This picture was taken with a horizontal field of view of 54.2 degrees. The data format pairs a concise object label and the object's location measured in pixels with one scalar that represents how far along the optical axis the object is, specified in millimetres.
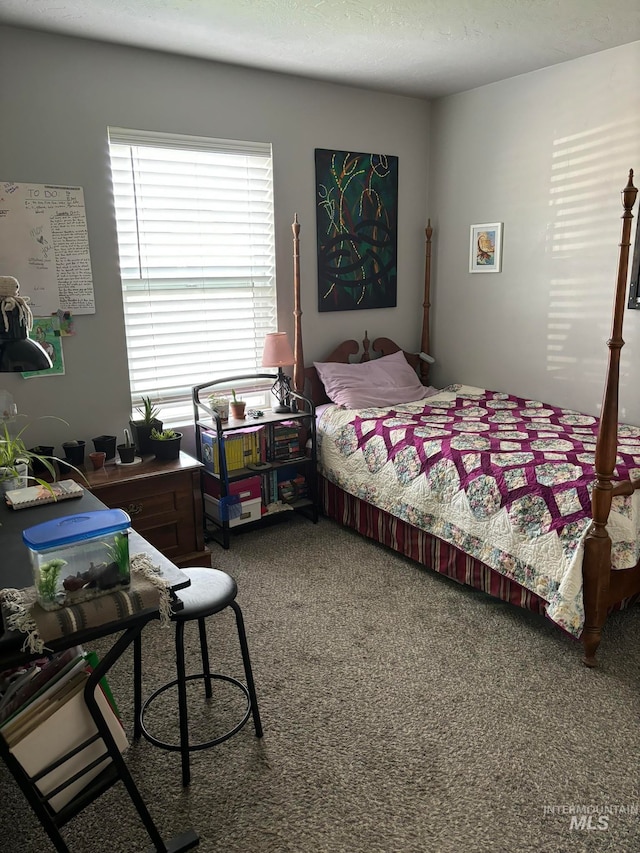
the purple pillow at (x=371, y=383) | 3910
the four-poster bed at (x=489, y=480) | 2387
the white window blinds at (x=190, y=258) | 3363
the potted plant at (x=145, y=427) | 3318
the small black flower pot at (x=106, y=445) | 3256
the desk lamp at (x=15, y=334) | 1732
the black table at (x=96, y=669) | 1423
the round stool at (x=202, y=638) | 1851
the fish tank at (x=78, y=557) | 1440
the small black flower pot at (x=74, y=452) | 3131
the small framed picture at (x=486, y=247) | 4047
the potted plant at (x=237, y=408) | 3609
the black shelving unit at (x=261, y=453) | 3473
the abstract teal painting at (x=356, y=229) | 4008
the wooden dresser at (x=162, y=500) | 2973
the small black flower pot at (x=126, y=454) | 3176
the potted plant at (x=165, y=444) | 3232
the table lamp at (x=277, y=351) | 3627
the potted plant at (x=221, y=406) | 3494
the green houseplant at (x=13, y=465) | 2323
